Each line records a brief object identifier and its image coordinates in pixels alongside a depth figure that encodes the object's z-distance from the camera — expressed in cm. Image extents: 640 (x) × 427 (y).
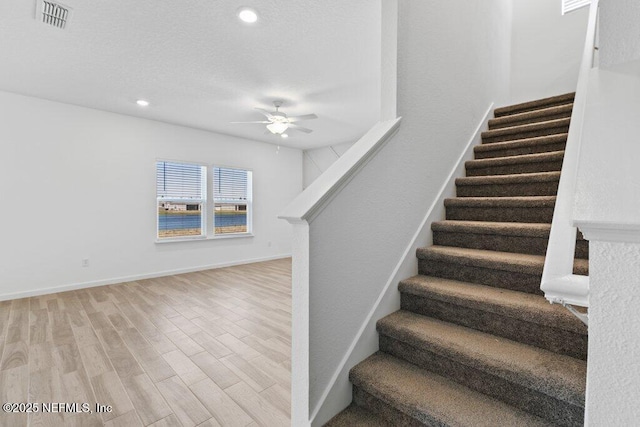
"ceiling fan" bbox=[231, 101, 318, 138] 390
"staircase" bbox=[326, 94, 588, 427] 108
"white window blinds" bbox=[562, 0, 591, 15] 363
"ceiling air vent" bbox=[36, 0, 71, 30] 217
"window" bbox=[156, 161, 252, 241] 521
